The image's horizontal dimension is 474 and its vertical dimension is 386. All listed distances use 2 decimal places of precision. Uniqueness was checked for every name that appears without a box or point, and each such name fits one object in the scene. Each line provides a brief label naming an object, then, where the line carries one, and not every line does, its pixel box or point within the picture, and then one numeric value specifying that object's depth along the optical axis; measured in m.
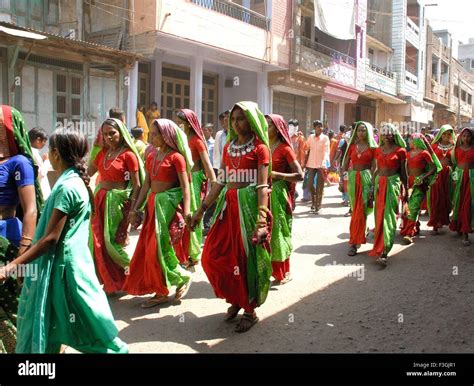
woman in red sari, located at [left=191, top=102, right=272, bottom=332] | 4.04
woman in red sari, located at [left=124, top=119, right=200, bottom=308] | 4.52
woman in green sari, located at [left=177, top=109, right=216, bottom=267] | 5.86
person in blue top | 3.03
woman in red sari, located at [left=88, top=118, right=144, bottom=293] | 4.74
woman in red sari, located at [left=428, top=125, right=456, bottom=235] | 8.48
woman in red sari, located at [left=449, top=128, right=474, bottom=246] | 7.54
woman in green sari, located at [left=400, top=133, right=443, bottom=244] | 7.56
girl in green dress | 2.64
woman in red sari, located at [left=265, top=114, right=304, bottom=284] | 5.21
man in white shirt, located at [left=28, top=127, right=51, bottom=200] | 6.12
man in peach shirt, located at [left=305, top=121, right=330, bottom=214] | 10.51
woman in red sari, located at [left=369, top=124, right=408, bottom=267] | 6.23
